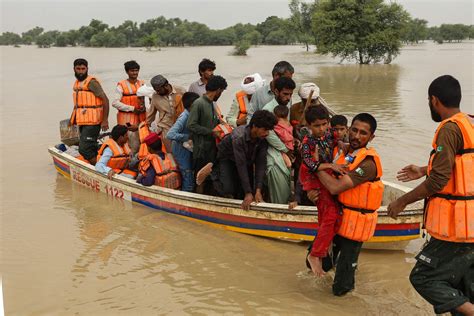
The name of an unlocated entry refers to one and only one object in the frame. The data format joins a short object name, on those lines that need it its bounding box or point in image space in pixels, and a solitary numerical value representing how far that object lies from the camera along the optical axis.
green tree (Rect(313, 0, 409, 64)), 30.36
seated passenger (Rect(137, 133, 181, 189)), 5.87
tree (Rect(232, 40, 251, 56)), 49.22
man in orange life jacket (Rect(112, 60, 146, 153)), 7.17
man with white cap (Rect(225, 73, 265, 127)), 5.78
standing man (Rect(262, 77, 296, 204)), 4.95
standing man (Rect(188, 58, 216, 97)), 6.28
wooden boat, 4.57
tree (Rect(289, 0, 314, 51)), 65.68
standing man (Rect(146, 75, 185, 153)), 6.09
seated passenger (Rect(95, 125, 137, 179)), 6.38
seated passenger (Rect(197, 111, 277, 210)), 4.47
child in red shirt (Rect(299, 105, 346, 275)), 3.60
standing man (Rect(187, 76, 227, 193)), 5.30
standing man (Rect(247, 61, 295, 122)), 5.49
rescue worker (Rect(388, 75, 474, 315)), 2.89
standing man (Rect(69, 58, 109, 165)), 7.36
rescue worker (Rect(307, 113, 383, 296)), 3.42
